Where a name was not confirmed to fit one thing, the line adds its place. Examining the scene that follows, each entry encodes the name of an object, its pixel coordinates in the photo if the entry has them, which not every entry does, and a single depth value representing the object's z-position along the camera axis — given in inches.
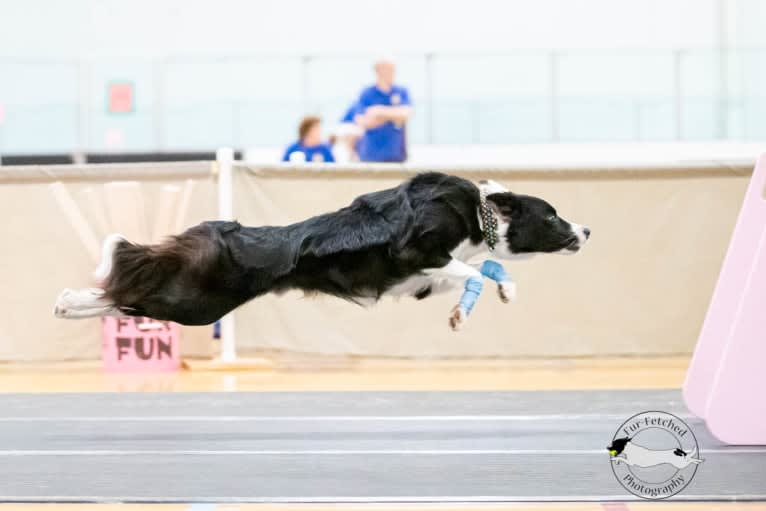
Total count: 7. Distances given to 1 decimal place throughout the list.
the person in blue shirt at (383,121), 643.5
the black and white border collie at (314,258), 346.9
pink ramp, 344.5
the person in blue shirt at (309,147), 669.3
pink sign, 581.0
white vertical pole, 595.2
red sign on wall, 919.0
